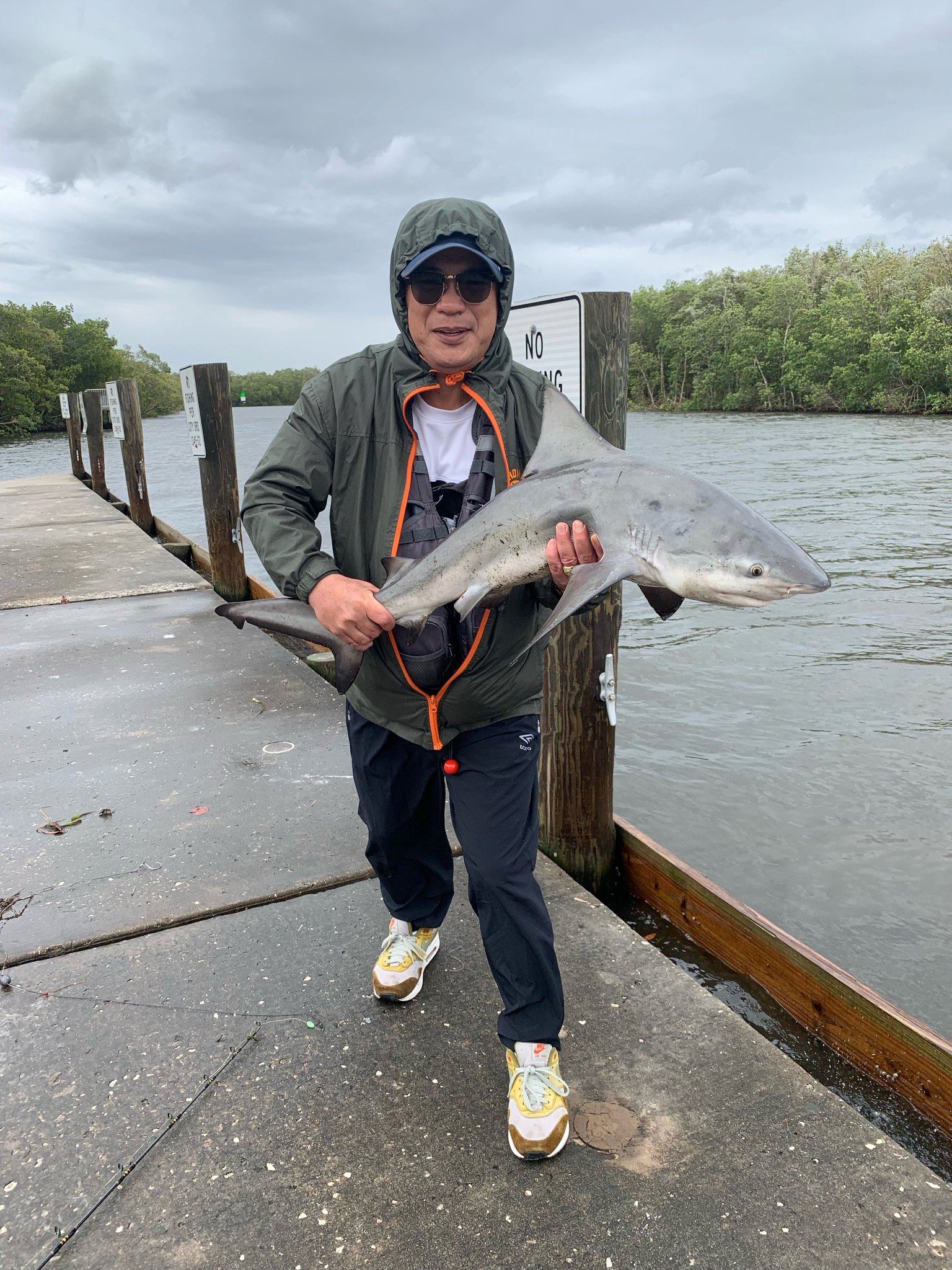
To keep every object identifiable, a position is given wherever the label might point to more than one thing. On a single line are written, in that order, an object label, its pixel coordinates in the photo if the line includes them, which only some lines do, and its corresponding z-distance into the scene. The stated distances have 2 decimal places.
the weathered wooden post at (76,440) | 22.19
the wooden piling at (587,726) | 3.27
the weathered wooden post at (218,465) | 7.94
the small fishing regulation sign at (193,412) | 7.99
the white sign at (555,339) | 3.24
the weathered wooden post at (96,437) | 16.77
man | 2.34
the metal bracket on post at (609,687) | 3.45
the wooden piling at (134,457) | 12.53
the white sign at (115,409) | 13.12
